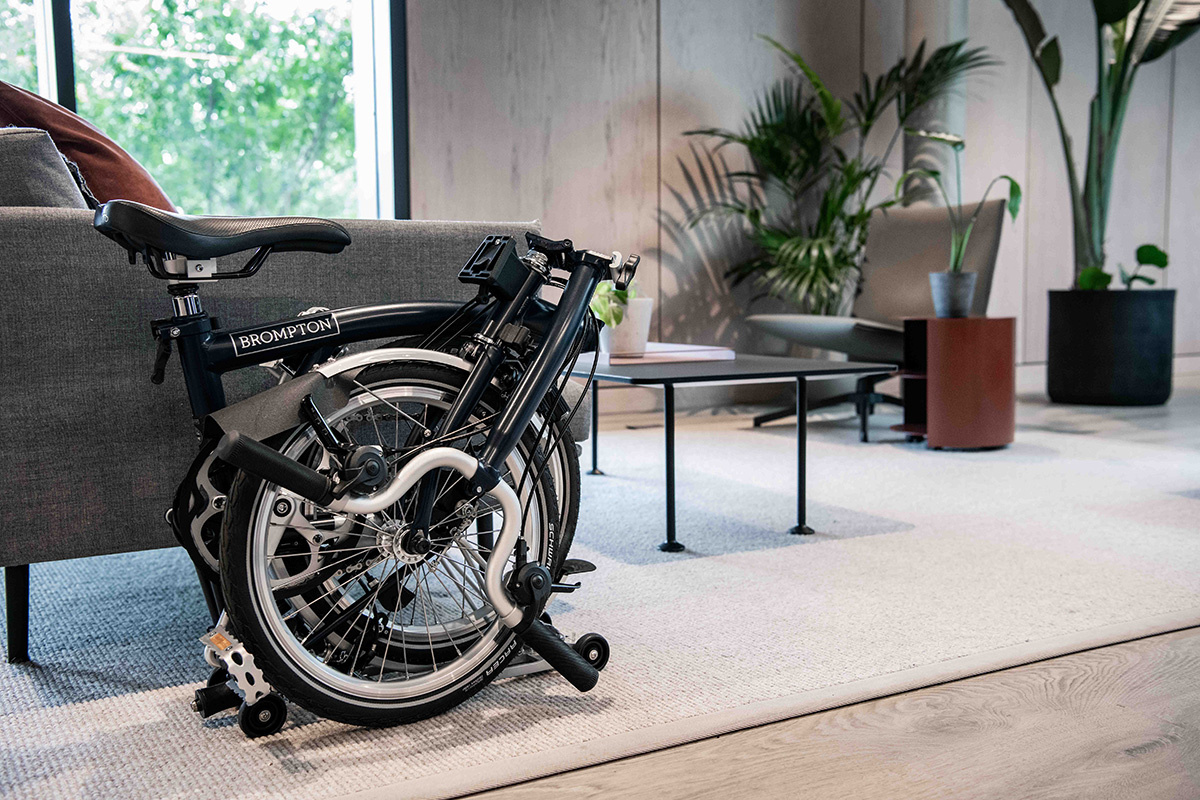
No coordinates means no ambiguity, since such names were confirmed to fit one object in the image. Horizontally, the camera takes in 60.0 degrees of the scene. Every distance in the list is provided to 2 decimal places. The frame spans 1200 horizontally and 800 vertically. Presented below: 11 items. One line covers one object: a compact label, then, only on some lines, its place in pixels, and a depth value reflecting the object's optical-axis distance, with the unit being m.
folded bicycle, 1.25
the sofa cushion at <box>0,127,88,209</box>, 1.53
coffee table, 2.24
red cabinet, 3.59
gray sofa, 1.44
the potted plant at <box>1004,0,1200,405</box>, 4.93
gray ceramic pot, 3.64
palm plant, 4.86
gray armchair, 4.04
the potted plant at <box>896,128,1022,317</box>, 3.64
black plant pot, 5.00
